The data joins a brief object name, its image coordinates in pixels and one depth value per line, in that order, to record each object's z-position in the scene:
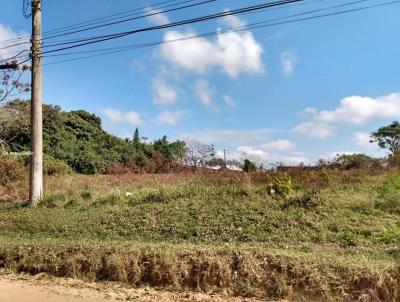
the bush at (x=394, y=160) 17.23
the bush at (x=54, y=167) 23.77
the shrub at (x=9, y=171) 19.22
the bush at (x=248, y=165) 24.02
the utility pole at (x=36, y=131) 14.08
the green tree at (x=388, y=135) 35.47
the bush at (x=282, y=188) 11.45
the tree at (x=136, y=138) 36.99
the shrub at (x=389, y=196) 10.34
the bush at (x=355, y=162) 19.08
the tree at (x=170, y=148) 33.62
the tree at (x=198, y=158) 29.69
